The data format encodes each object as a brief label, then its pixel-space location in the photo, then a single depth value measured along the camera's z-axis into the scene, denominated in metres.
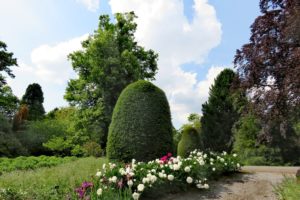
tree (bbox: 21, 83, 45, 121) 38.09
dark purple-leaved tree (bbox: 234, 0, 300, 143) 12.06
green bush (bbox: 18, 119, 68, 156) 26.70
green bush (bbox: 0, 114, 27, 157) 21.70
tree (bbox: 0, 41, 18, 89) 26.41
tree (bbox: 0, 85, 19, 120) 26.95
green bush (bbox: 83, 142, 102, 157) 20.92
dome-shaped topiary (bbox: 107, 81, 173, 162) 9.37
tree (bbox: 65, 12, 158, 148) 25.00
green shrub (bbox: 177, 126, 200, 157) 14.80
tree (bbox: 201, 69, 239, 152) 27.14
